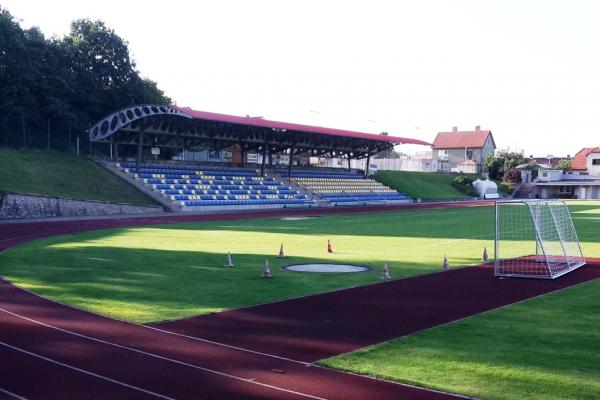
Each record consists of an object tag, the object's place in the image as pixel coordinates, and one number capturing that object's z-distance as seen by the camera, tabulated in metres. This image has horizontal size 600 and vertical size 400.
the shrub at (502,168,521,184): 96.25
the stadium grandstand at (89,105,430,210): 50.25
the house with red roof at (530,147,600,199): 90.72
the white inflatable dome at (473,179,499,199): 85.89
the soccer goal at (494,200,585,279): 18.16
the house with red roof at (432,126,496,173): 118.75
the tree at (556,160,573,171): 110.81
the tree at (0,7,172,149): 53.34
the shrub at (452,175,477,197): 86.56
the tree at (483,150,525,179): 99.88
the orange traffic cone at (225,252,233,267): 19.10
